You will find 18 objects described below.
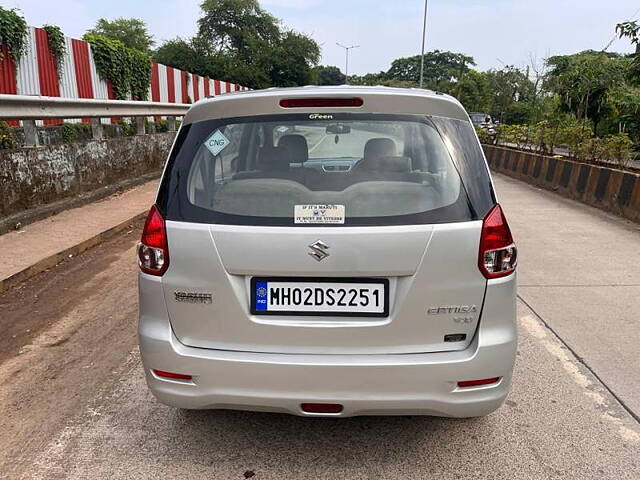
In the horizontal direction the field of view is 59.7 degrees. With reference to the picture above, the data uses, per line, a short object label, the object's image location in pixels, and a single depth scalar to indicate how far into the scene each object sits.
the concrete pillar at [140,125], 11.14
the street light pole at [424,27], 36.44
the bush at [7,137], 6.76
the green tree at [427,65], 129.75
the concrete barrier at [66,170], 6.53
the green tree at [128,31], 66.19
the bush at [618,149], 10.81
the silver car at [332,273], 2.30
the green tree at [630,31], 10.44
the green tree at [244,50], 54.12
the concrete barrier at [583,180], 8.45
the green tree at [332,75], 129.73
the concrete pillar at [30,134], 7.01
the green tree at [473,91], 35.16
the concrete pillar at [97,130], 8.92
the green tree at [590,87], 15.23
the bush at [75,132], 8.82
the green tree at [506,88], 26.55
